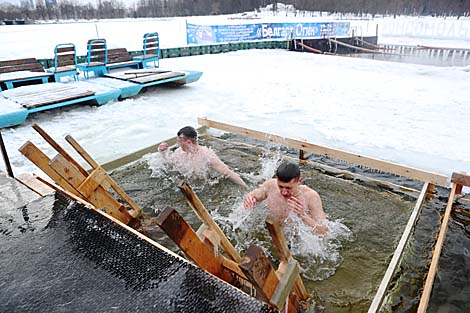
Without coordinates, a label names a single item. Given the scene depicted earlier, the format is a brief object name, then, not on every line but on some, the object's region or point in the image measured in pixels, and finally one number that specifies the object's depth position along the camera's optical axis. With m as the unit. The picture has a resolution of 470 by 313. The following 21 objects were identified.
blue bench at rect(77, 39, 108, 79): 8.25
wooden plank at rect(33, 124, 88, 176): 2.68
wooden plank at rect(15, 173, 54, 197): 2.63
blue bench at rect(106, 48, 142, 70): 9.30
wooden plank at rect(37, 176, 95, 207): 2.33
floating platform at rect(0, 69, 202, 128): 5.67
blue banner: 15.30
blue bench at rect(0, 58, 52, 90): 7.05
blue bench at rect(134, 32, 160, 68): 9.64
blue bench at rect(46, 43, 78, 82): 7.89
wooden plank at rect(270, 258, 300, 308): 1.36
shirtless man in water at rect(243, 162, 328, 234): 2.59
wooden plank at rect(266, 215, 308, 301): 1.40
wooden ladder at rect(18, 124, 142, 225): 2.48
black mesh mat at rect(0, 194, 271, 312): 1.57
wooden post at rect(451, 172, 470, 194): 3.35
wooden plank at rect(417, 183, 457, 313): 2.02
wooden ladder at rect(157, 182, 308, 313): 1.24
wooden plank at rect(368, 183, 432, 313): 2.01
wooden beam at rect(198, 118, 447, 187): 3.58
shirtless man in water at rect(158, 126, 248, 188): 3.90
